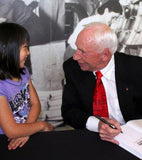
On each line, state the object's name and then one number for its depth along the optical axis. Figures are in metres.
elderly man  1.33
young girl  1.12
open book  0.88
